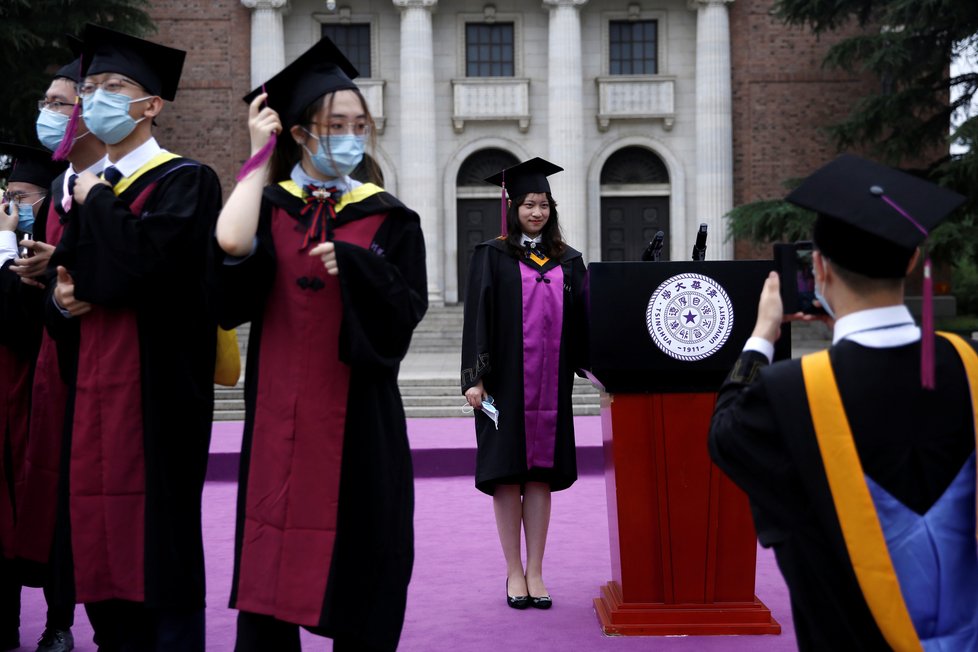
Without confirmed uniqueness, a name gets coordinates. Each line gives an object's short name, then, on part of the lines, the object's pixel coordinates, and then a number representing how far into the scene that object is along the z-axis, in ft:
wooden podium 14.51
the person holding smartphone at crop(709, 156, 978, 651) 7.71
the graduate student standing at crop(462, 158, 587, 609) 17.10
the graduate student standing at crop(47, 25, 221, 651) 10.79
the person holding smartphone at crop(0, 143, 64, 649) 13.94
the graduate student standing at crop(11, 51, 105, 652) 12.87
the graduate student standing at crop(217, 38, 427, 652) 9.73
